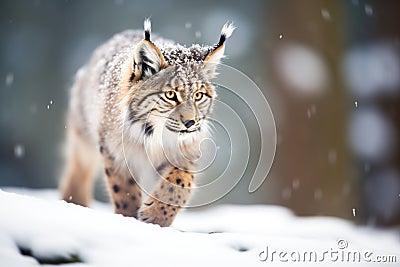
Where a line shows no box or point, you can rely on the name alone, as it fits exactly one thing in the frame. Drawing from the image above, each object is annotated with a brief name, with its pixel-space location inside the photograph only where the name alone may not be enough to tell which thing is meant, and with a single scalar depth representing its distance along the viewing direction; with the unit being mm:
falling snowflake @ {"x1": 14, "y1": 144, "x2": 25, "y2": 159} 14477
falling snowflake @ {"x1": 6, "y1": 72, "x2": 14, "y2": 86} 13907
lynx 7000
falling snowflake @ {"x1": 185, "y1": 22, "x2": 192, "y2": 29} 12532
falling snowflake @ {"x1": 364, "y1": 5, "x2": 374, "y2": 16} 10547
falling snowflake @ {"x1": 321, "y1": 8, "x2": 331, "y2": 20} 10562
